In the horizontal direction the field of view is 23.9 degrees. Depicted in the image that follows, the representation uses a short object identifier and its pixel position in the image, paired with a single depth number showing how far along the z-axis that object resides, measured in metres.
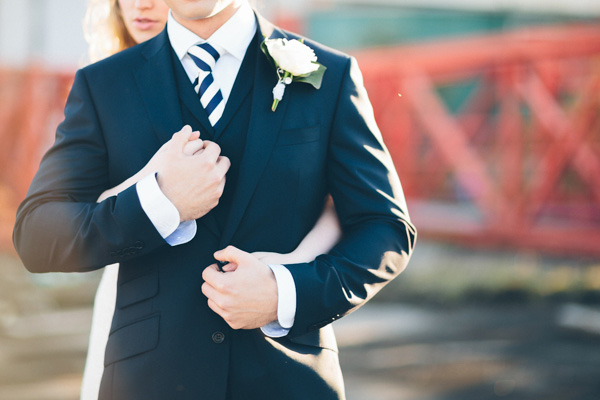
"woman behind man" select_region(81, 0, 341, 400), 2.16
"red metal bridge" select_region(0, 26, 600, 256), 7.54
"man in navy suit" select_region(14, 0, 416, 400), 2.10
